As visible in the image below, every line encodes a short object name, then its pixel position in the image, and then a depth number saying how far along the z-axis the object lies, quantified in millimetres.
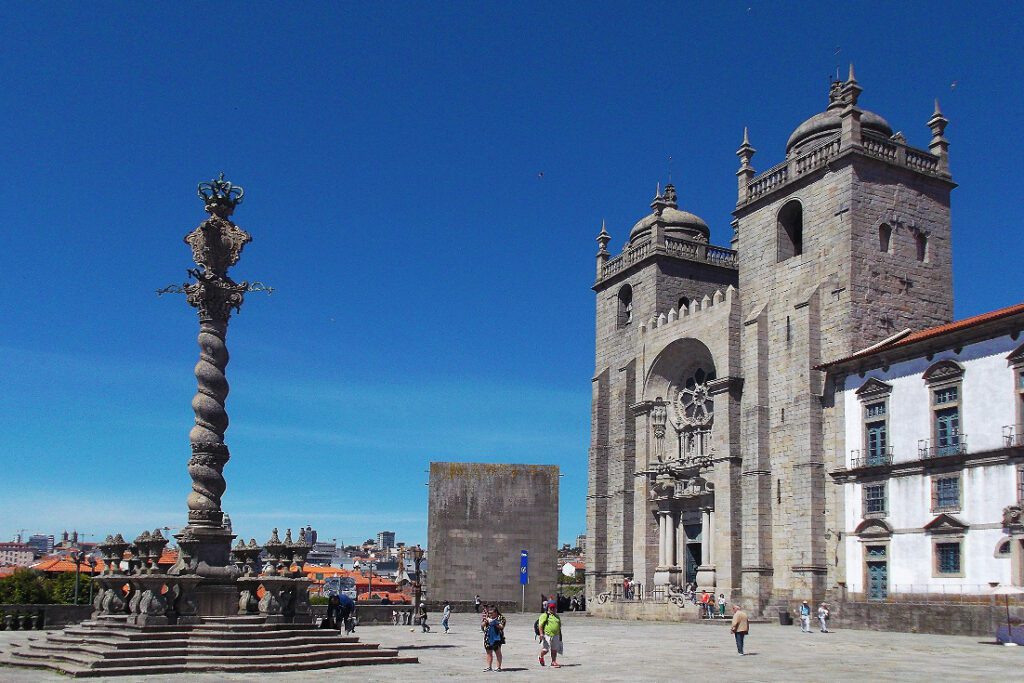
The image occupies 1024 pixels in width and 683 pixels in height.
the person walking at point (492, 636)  18938
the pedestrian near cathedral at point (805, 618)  31625
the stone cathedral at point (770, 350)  37344
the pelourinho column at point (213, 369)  21844
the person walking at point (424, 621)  33688
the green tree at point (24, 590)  59031
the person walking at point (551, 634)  19906
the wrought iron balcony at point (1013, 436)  29516
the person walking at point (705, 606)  38844
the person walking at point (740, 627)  22891
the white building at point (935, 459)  30078
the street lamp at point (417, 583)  38584
